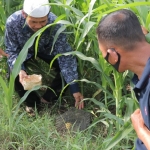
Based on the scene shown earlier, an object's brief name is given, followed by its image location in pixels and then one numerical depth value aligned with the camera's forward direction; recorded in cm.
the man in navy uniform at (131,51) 218
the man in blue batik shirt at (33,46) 329
